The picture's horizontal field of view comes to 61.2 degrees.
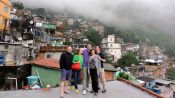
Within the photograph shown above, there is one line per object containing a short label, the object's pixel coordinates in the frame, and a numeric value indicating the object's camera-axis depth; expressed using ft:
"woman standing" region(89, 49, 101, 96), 16.98
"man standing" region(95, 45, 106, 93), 17.23
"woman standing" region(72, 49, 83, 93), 17.54
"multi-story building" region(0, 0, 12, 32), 67.49
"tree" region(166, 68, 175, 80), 133.40
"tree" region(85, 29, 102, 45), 133.00
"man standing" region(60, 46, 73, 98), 16.51
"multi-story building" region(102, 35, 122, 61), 139.07
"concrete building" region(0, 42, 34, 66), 48.70
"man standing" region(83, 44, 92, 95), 17.16
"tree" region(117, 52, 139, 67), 108.89
